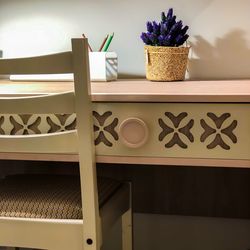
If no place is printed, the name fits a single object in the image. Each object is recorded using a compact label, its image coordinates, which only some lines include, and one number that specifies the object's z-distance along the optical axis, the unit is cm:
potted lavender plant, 131
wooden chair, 89
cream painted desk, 95
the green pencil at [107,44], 141
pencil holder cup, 138
